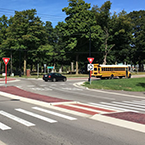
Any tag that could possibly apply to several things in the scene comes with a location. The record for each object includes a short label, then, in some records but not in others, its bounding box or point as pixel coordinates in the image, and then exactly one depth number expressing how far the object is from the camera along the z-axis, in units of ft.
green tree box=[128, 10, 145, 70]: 228.02
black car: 116.57
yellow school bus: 138.82
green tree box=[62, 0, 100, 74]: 177.19
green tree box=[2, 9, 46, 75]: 178.29
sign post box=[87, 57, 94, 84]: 89.13
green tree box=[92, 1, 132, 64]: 201.18
